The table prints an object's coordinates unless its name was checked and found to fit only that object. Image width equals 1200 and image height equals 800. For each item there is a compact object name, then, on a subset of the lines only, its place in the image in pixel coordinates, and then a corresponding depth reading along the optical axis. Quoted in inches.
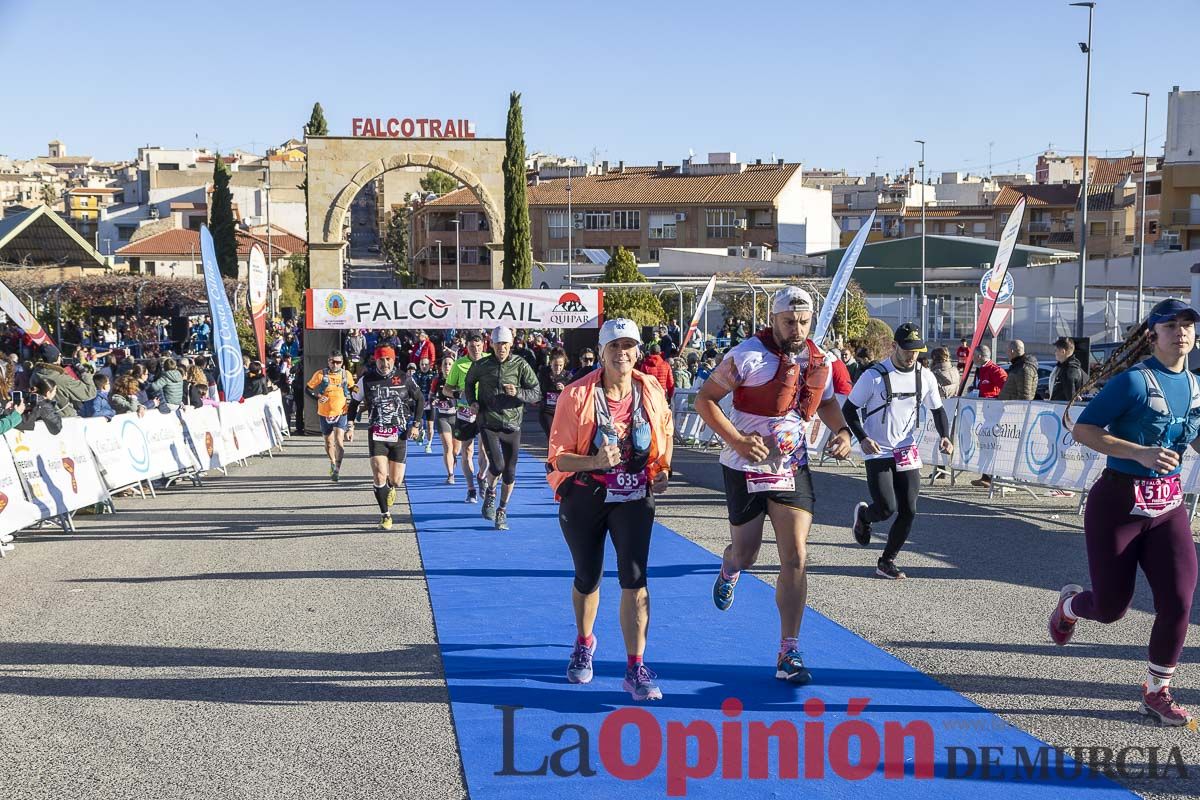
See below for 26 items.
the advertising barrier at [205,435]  676.1
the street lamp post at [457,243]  3084.2
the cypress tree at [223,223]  2896.2
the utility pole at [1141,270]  1132.5
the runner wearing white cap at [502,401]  471.8
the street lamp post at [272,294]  2284.8
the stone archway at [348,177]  1172.5
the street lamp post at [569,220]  2357.3
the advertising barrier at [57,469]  466.6
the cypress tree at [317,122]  2797.7
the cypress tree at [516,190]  1839.3
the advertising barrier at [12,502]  441.1
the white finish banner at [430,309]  906.1
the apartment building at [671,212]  3115.2
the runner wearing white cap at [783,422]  248.1
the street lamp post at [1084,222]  1136.8
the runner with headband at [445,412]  575.1
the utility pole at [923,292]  1380.4
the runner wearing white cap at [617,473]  240.2
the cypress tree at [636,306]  1492.4
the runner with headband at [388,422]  480.7
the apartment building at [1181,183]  2501.2
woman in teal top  222.8
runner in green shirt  533.3
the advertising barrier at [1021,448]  505.4
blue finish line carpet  200.8
